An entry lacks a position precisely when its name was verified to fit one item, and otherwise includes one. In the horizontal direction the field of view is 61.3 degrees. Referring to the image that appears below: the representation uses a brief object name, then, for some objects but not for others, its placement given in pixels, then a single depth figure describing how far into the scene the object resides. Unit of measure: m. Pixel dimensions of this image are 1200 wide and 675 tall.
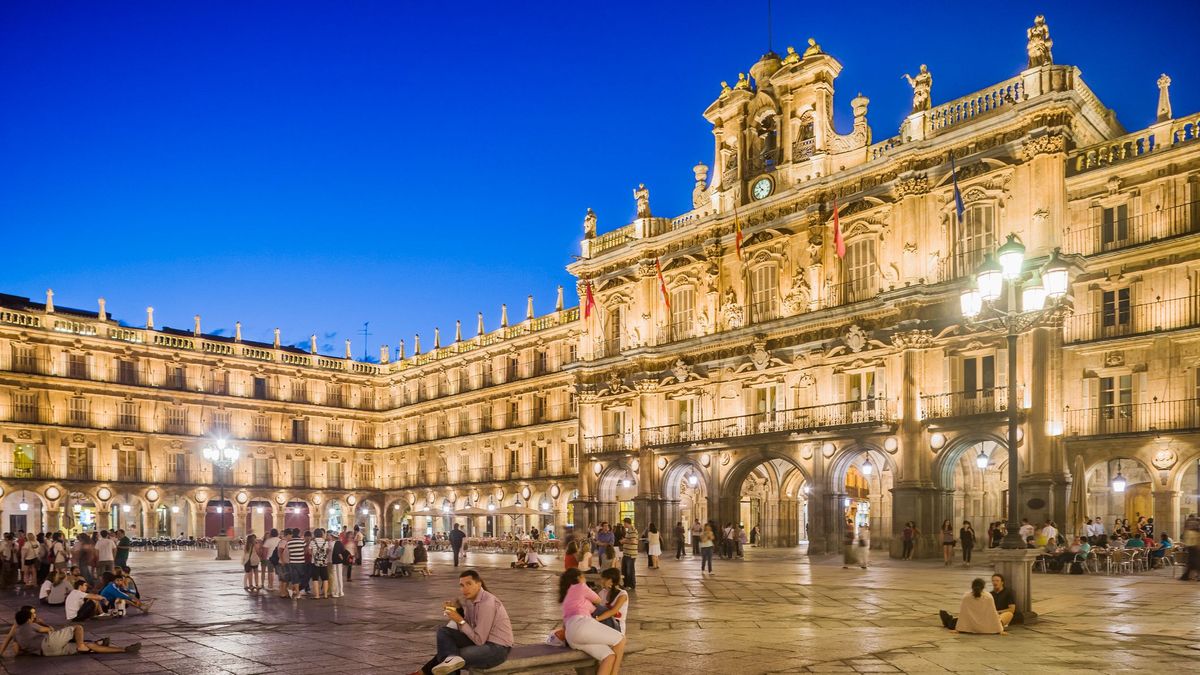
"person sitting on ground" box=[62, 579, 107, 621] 15.55
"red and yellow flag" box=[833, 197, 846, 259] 33.22
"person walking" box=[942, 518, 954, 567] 27.08
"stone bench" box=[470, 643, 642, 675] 8.90
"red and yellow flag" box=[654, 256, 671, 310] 40.31
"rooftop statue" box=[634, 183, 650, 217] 42.88
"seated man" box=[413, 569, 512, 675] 8.79
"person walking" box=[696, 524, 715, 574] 25.11
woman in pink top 9.29
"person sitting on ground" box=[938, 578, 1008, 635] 13.27
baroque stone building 28.14
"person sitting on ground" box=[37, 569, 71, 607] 17.70
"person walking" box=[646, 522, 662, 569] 28.22
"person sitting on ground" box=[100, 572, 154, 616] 16.59
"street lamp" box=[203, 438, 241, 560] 36.69
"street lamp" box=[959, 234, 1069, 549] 14.12
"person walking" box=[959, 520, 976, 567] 27.06
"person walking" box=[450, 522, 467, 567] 32.66
